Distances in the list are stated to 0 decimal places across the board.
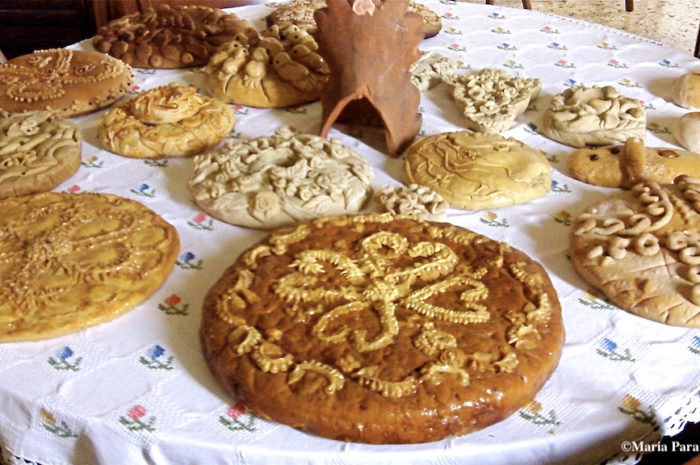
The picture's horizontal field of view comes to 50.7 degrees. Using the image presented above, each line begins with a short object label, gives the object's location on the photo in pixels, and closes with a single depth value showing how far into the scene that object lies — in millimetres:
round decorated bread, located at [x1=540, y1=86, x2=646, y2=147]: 2348
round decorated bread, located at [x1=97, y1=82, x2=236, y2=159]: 2334
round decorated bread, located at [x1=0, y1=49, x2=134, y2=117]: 2545
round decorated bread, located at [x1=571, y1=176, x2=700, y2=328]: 1720
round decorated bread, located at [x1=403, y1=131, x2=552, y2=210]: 2098
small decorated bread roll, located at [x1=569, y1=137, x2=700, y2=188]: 2172
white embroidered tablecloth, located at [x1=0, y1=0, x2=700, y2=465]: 1430
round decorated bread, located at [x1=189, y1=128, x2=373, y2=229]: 2025
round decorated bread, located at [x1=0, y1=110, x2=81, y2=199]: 2141
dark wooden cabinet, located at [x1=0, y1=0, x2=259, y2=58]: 4533
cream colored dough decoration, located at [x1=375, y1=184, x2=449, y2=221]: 2014
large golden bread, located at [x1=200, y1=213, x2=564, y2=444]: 1440
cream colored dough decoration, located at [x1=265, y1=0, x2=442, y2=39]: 3099
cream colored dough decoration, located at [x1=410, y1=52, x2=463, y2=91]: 2725
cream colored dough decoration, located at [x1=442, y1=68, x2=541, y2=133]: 2443
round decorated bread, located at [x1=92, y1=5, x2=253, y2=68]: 2908
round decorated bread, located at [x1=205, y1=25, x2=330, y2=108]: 2621
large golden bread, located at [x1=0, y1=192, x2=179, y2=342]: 1695
